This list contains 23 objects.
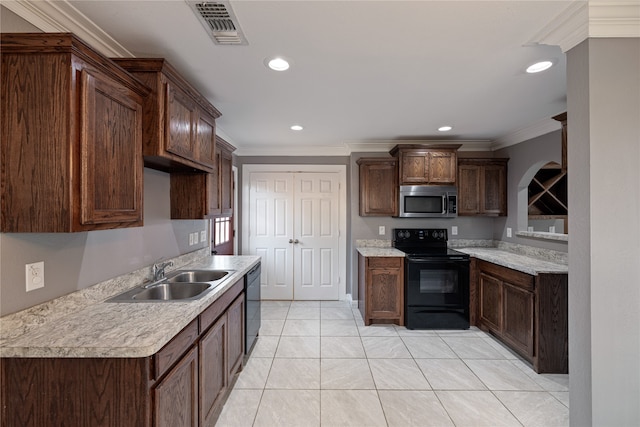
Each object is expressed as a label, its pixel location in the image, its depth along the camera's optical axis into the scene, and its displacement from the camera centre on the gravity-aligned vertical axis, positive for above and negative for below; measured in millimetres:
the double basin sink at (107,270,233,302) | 1863 -538
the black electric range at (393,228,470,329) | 3391 -936
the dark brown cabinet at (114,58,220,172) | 1694 +638
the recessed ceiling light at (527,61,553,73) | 1895 +1013
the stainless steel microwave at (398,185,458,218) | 3791 +172
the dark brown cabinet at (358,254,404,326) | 3488 -935
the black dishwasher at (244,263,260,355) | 2553 -900
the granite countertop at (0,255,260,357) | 1102 -519
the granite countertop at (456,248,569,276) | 2537 -493
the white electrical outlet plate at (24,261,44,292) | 1289 -289
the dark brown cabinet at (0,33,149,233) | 1182 +345
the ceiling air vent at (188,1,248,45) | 1362 +1004
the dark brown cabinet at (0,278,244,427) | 1115 -717
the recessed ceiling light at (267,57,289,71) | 1837 +1003
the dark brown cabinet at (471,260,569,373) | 2473 -958
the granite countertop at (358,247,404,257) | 3496 -493
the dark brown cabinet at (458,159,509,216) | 3836 +366
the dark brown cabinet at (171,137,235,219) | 2537 +168
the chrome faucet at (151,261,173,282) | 2141 -433
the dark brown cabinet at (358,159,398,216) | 3926 +372
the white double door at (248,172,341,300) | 4449 -292
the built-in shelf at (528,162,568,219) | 3801 +270
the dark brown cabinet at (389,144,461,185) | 3689 +640
